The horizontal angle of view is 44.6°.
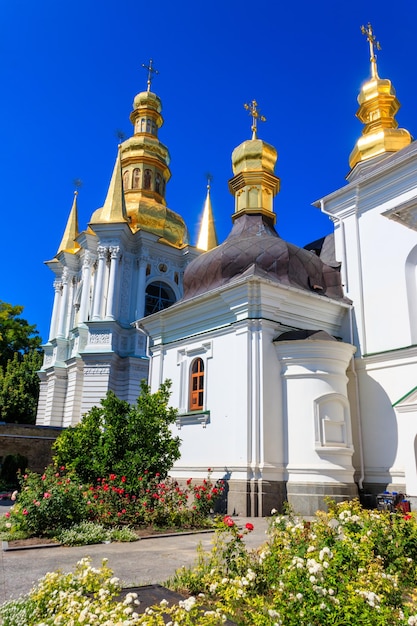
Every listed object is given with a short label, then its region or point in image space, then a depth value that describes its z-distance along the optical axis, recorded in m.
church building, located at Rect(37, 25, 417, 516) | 11.82
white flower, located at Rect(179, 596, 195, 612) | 3.15
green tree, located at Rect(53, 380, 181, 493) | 10.05
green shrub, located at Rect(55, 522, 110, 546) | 7.27
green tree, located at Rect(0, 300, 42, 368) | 36.06
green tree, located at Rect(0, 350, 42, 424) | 33.66
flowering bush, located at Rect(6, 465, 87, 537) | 7.68
